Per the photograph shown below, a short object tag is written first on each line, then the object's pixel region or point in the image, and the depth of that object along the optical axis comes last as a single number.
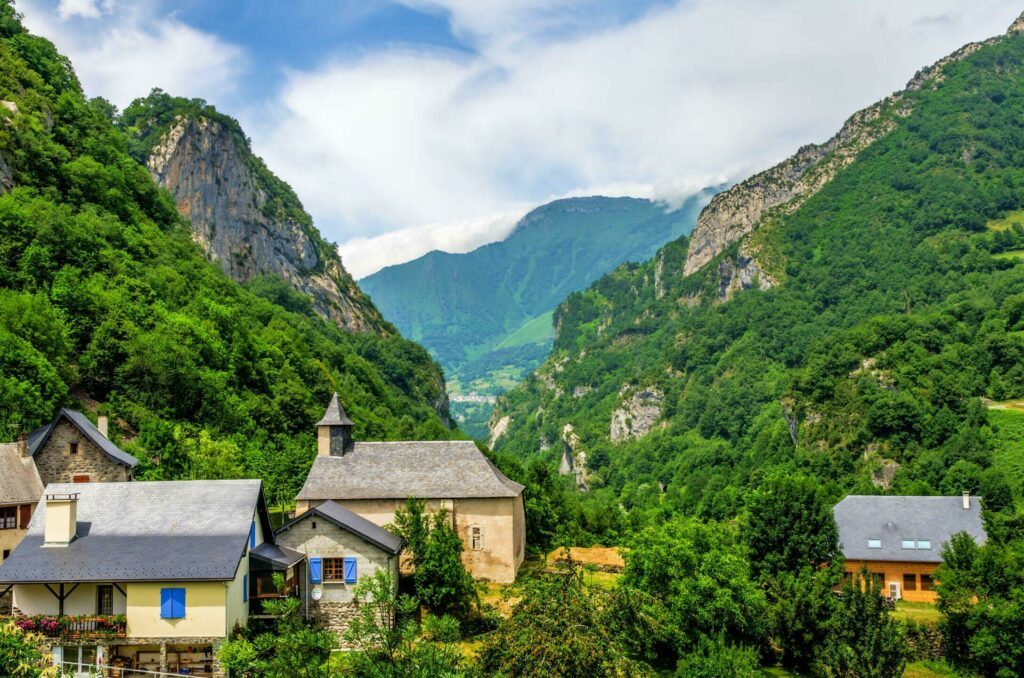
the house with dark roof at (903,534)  57.81
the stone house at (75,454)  45.59
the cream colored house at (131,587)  33.25
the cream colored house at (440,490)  49.00
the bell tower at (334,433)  51.69
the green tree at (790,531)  45.75
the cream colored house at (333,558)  39.22
